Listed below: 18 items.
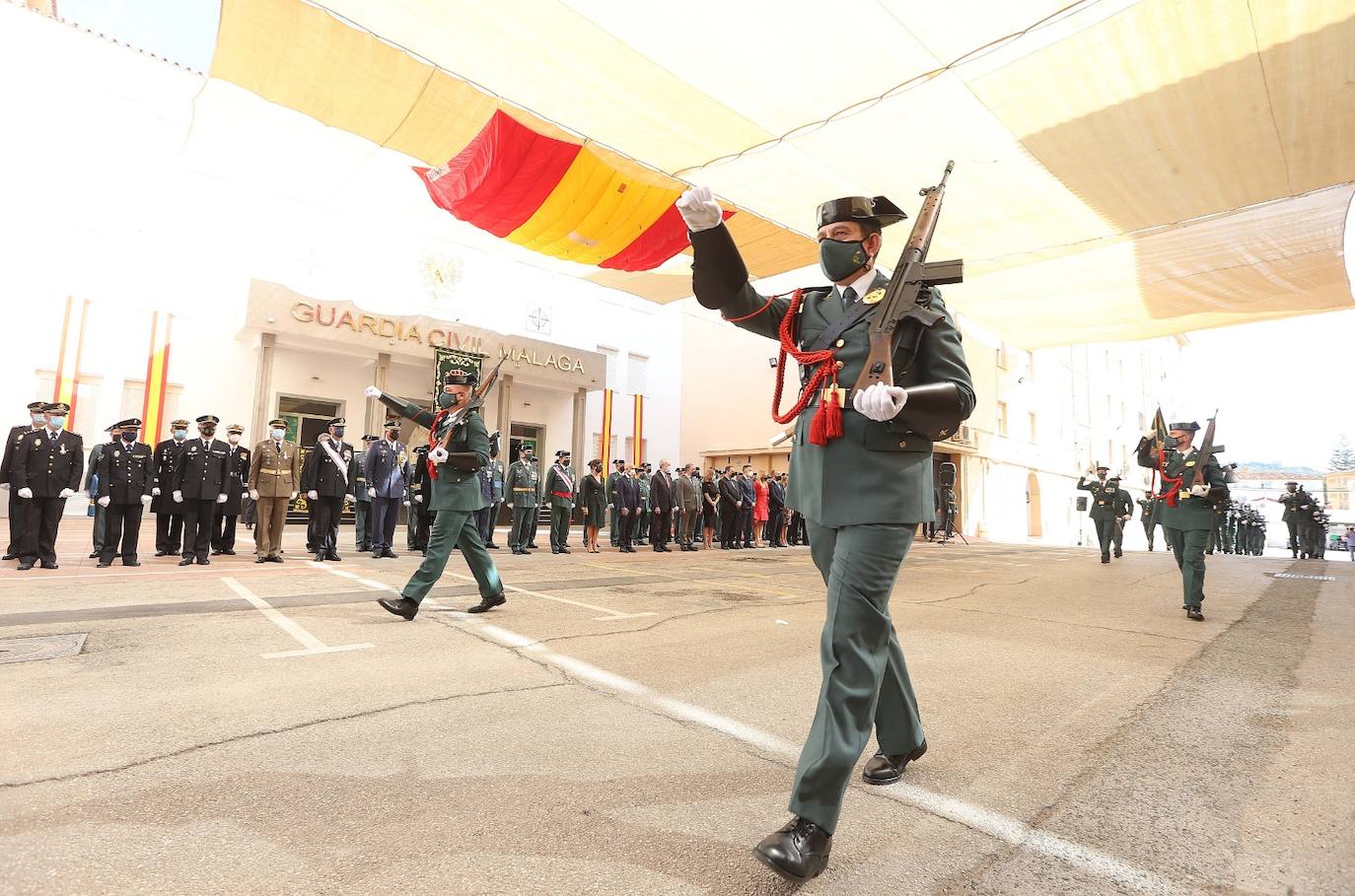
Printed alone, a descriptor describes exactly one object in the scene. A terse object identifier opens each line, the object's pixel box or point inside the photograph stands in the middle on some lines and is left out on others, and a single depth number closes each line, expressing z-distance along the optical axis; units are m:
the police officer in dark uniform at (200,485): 8.23
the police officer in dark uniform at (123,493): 7.66
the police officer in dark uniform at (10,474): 7.26
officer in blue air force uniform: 10.34
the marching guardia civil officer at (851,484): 1.75
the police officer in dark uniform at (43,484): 7.16
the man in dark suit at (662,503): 14.82
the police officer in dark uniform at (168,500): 8.61
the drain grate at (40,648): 3.58
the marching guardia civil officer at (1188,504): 6.12
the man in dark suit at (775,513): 18.12
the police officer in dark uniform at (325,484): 9.48
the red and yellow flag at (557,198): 8.68
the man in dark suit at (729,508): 16.42
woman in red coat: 17.64
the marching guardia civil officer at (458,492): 5.16
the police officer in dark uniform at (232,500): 9.00
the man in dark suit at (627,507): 14.21
